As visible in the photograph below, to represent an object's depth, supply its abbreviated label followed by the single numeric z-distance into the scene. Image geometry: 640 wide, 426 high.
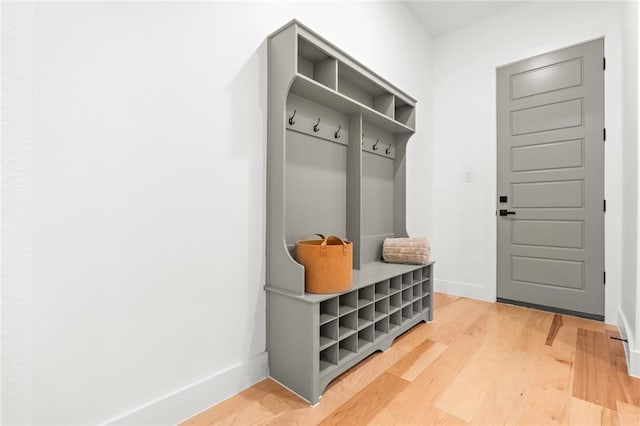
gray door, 2.57
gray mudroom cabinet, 1.56
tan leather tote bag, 1.58
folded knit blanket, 2.31
